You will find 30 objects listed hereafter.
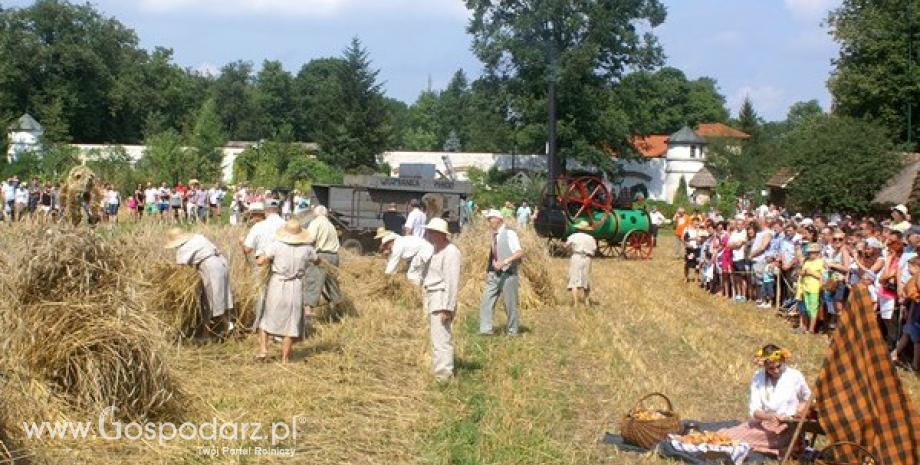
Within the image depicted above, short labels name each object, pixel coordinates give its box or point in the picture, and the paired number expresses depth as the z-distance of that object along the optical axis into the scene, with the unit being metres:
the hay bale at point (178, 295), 10.84
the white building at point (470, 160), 55.31
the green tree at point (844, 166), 30.30
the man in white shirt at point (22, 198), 27.89
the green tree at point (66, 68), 69.56
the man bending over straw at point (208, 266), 11.03
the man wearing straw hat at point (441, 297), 9.84
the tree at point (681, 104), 95.69
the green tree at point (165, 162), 43.53
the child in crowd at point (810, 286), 14.08
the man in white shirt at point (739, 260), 18.73
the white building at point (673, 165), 67.69
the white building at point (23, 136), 45.50
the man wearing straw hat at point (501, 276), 13.11
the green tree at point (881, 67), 41.09
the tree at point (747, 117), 91.44
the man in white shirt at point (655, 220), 29.03
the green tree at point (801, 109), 122.27
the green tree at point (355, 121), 55.19
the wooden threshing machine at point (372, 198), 23.44
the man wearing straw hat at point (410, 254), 11.18
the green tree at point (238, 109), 94.19
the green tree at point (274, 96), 93.75
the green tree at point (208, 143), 46.38
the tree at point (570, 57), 48.06
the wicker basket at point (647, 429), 7.57
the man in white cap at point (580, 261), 16.14
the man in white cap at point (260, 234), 11.88
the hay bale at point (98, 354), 7.29
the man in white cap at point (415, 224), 16.86
